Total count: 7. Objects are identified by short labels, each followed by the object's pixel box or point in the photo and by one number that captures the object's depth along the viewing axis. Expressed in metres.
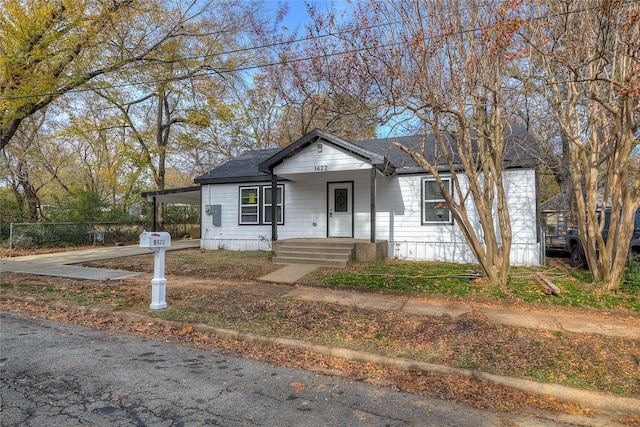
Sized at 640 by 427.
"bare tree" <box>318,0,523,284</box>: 6.75
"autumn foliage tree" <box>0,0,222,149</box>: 11.44
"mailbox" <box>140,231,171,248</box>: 5.96
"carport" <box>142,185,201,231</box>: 15.40
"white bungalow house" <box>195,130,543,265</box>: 10.88
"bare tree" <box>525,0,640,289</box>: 6.05
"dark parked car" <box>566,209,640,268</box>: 8.17
